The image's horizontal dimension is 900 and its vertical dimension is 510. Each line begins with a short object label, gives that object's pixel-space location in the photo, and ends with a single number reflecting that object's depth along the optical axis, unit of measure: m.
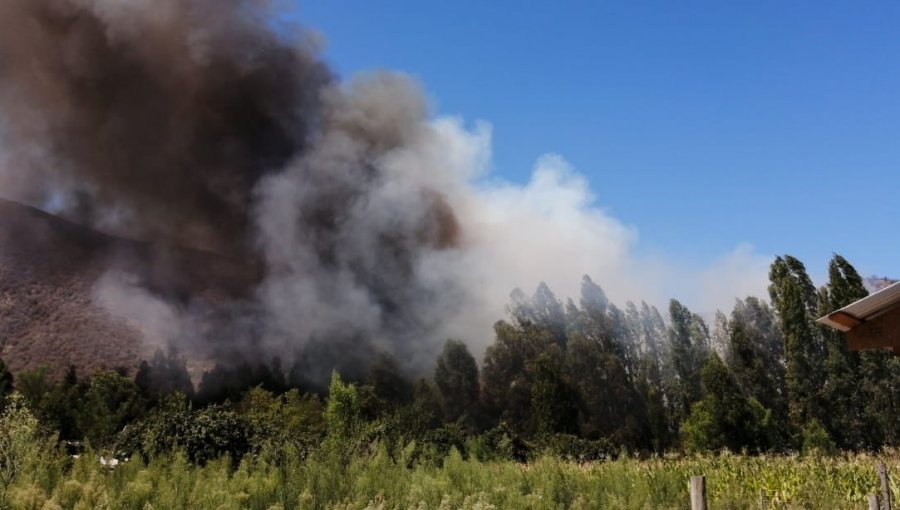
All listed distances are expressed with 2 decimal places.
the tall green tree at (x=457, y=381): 38.22
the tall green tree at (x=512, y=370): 38.09
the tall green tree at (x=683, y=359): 34.34
